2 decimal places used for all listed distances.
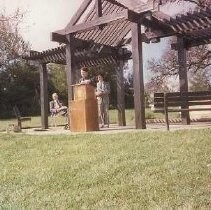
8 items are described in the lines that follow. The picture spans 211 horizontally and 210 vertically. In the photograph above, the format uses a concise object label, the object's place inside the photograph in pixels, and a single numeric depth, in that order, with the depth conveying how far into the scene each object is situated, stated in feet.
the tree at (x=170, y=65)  76.07
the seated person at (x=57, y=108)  58.70
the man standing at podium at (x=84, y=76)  43.49
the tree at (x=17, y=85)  148.77
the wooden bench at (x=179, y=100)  37.29
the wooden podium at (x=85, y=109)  43.01
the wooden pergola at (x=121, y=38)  41.19
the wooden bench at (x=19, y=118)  58.29
